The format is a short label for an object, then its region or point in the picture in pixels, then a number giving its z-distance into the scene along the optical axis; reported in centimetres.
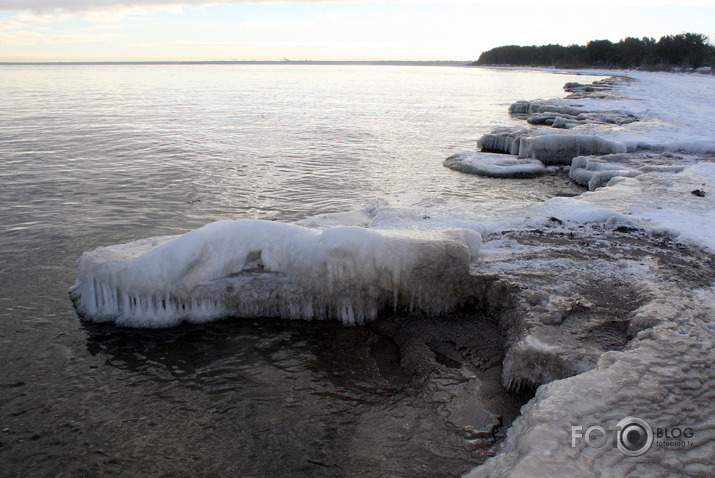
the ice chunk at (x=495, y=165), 1355
